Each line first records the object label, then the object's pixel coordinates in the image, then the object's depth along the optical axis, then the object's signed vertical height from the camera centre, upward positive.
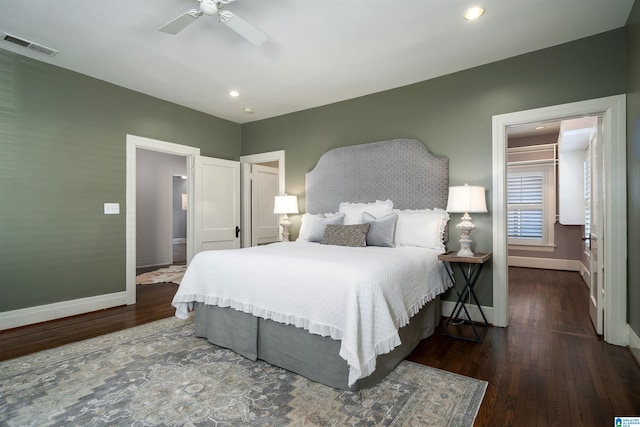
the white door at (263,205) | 5.58 +0.16
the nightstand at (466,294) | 2.90 -0.87
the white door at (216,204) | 4.77 +0.15
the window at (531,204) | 6.38 +0.18
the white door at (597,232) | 2.88 -0.19
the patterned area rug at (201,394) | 1.73 -1.13
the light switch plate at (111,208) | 3.89 +0.07
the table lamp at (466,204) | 3.04 +0.09
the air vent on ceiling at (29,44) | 2.90 +1.62
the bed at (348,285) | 1.92 -0.52
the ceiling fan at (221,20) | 2.21 +1.40
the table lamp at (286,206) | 4.63 +0.11
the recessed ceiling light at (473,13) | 2.48 +1.60
